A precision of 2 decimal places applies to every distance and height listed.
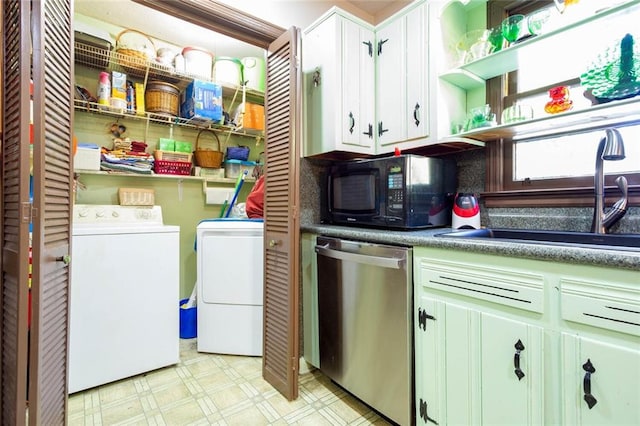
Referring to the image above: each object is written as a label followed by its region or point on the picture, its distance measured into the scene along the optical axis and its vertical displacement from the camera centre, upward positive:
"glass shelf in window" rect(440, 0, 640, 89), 1.17 +0.75
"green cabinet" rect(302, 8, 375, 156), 1.79 +0.77
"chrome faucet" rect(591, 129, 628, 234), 1.22 +0.11
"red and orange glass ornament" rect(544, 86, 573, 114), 1.33 +0.48
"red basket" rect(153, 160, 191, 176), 2.58 +0.40
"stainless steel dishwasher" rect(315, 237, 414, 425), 1.34 -0.52
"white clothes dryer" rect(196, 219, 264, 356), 2.18 -0.51
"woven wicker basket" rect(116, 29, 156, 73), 2.27 +1.21
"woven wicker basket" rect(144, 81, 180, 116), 2.46 +0.93
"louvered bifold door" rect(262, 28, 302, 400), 1.66 -0.01
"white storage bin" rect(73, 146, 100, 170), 2.22 +0.40
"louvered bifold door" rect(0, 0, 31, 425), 1.00 +0.02
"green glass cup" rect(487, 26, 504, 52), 1.51 +0.85
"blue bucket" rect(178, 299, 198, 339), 2.47 -0.87
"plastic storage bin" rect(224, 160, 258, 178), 2.94 +0.45
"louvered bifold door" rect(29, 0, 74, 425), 1.03 +0.03
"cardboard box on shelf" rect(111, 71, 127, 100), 2.31 +0.97
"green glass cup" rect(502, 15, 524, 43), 1.45 +0.87
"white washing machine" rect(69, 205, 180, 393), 1.71 -0.51
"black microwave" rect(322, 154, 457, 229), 1.54 +0.12
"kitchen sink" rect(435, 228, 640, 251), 1.21 -0.10
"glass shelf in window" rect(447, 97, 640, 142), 1.18 +0.40
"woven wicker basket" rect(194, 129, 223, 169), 2.78 +0.51
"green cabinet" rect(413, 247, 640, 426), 0.83 -0.41
